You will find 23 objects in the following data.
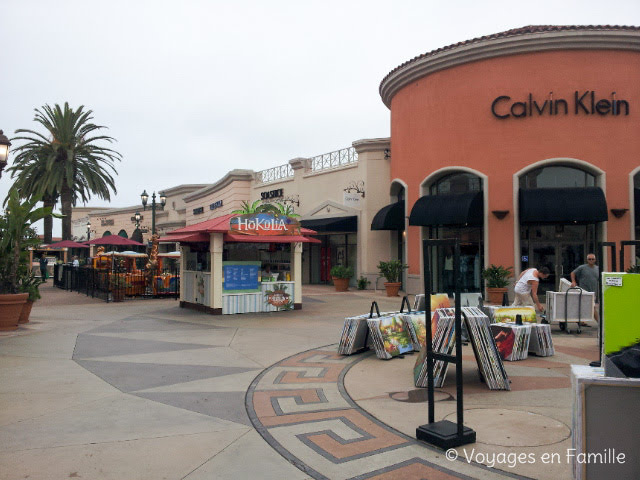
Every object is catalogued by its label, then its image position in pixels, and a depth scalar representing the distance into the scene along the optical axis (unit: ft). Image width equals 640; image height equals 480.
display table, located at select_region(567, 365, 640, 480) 12.17
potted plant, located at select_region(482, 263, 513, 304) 63.16
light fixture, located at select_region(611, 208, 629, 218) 61.98
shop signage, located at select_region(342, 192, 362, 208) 84.28
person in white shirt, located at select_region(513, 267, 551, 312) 37.14
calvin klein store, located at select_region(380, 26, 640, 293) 62.80
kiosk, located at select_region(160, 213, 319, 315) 50.83
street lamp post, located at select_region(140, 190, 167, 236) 95.25
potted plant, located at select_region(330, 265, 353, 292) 81.92
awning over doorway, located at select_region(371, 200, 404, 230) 78.69
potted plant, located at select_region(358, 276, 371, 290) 83.05
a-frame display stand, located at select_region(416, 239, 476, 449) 16.55
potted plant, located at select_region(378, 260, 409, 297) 73.20
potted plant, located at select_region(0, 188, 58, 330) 39.64
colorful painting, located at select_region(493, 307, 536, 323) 33.09
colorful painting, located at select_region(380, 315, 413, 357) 30.27
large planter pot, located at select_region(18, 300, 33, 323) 43.78
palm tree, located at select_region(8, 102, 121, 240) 114.73
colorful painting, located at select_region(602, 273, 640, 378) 13.57
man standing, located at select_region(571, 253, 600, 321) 40.96
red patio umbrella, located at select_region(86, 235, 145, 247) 84.05
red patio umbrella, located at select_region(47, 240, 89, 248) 103.71
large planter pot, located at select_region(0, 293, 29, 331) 39.14
